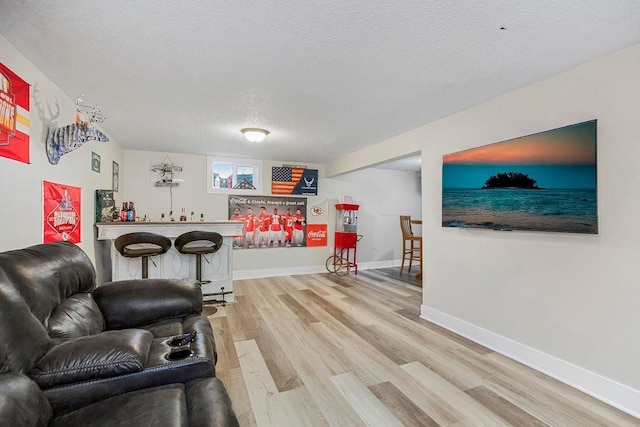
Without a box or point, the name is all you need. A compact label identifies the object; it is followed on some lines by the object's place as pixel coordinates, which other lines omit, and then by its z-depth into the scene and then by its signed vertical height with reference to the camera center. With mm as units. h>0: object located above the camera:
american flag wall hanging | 5844 +635
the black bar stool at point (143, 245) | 3385 -415
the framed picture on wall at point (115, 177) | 4151 +490
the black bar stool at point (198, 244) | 3738 -425
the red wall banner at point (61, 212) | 2266 -11
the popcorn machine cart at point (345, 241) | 5938 -575
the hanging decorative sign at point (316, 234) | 6141 -469
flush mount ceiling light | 3614 +963
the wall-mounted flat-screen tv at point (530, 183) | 2066 +246
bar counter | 3613 -635
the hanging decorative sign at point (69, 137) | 2301 +621
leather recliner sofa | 999 -612
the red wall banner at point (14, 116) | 1724 +582
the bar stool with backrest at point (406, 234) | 5898 -444
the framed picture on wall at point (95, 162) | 3270 +562
